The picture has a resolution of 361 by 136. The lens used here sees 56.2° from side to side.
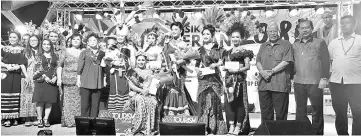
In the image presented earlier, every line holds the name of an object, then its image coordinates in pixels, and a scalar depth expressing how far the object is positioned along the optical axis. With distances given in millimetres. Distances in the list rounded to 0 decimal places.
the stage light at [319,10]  6898
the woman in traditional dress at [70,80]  5352
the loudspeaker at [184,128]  3211
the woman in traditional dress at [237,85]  4590
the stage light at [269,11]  7117
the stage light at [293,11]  7004
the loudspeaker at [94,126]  3398
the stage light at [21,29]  6056
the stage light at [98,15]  7516
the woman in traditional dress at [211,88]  4648
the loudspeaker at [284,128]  3143
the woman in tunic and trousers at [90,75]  5125
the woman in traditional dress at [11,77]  5395
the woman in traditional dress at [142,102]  4480
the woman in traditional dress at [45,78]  5289
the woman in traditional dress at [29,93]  5574
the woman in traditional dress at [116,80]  5160
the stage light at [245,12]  7159
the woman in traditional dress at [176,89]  4754
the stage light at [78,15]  7620
